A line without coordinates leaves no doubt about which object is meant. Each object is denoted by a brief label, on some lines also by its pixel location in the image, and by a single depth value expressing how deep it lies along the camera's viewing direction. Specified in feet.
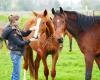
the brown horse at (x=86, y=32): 33.06
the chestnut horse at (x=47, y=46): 37.20
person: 32.01
